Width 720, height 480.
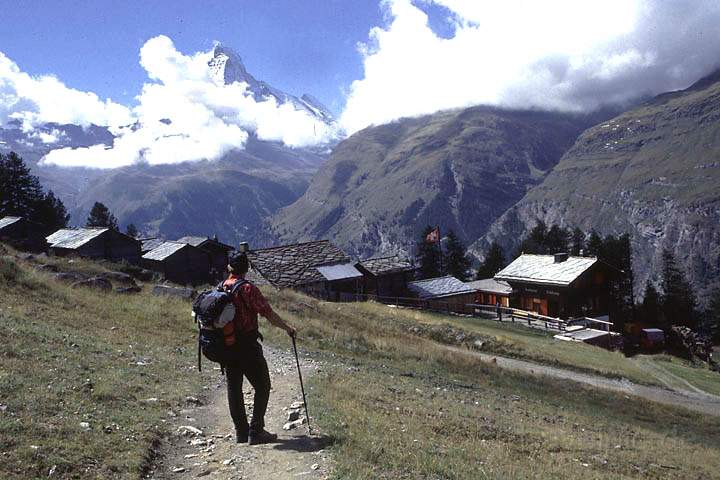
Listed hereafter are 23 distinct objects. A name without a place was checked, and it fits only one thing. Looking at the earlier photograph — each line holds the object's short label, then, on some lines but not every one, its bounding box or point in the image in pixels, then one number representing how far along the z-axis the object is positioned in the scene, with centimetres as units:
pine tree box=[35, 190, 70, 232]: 7931
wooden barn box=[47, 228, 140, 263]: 5531
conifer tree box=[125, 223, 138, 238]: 10511
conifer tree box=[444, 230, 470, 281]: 9775
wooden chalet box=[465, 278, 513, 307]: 7038
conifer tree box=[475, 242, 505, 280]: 9725
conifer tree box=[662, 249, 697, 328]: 8294
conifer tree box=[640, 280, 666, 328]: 8050
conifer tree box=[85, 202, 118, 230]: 9502
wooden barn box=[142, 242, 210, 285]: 6019
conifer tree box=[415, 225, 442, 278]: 9444
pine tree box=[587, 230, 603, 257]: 8875
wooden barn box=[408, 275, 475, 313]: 6166
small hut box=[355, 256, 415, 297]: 6103
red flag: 8468
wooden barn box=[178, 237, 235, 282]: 6462
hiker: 893
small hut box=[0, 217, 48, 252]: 5419
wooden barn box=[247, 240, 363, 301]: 5138
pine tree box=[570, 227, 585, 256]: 9969
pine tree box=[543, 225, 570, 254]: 9975
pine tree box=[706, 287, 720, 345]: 8581
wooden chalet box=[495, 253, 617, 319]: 6141
